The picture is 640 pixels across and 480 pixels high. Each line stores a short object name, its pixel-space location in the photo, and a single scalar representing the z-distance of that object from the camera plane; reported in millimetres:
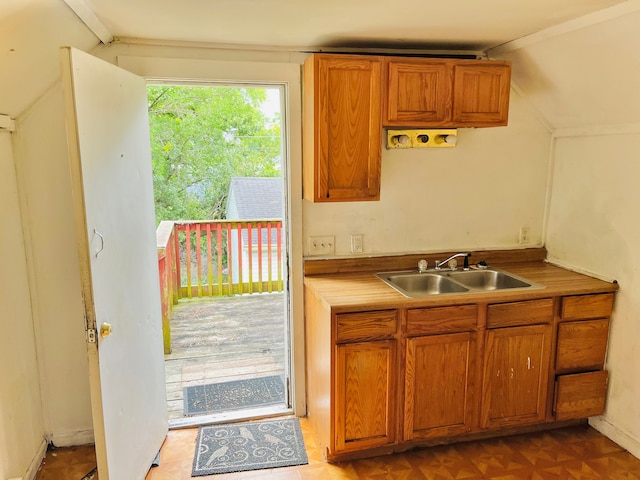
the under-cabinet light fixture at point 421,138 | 2578
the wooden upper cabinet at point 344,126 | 2229
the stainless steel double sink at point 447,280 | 2621
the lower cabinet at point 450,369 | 2193
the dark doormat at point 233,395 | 2851
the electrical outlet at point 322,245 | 2648
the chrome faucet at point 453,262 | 2711
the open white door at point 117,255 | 1630
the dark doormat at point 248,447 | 2289
